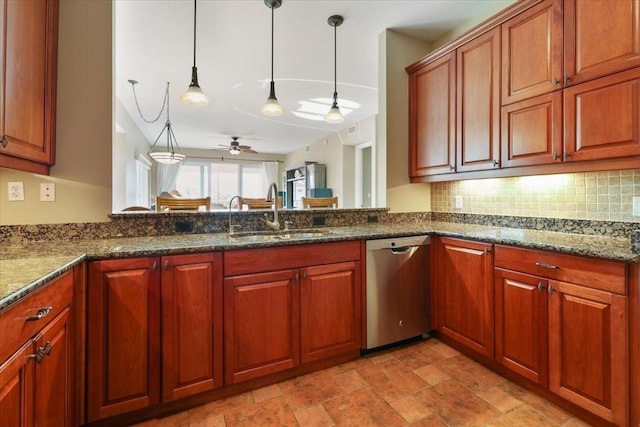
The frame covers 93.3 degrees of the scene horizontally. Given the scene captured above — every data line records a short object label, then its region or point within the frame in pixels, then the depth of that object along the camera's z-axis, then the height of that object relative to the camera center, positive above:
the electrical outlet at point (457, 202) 2.76 +0.12
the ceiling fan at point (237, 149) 6.29 +1.40
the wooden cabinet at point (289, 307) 1.71 -0.57
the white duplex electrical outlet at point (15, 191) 1.72 +0.14
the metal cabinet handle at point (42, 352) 1.02 -0.49
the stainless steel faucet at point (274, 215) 2.23 +0.00
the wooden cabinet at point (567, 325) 1.37 -0.57
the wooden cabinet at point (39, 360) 0.89 -0.50
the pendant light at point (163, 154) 4.13 +0.92
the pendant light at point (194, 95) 2.21 +0.89
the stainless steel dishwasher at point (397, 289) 2.13 -0.55
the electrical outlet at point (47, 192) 1.79 +0.13
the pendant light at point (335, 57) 2.53 +1.64
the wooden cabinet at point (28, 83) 1.33 +0.65
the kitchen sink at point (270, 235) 1.89 -0.15
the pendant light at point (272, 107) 2.60 +0.95
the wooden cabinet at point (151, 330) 1.44 -0.59
